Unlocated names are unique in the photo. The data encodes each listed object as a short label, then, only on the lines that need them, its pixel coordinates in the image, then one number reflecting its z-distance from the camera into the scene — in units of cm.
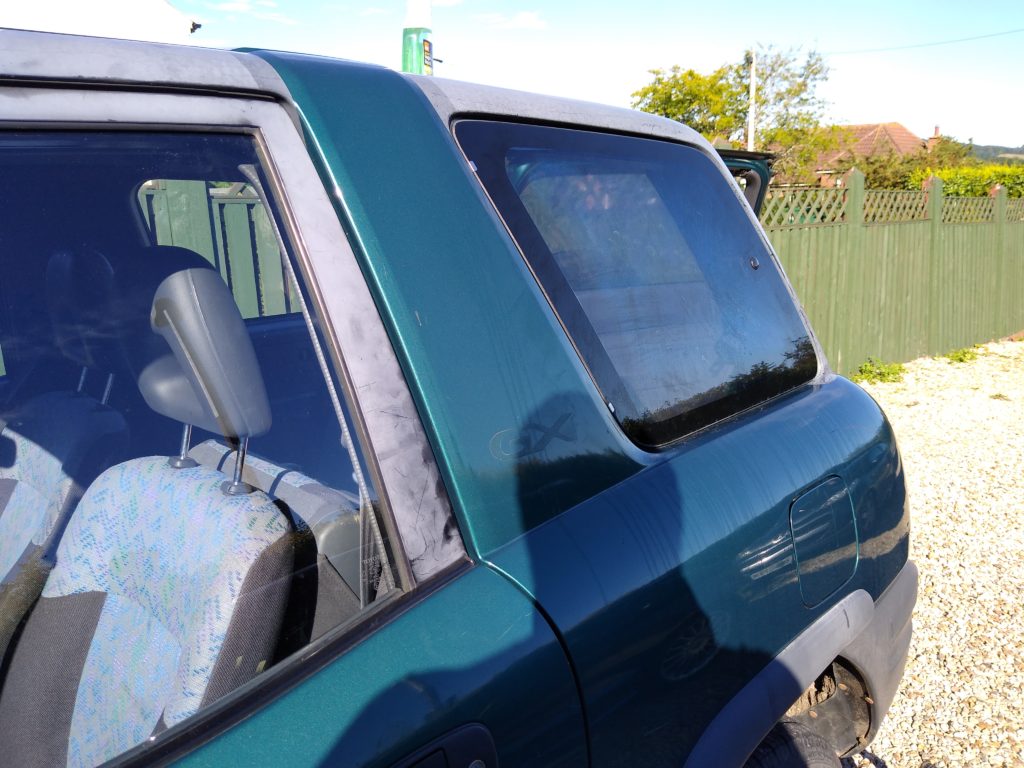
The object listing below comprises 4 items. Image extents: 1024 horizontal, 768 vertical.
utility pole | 3125
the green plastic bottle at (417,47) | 240
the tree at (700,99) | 3241
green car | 102
